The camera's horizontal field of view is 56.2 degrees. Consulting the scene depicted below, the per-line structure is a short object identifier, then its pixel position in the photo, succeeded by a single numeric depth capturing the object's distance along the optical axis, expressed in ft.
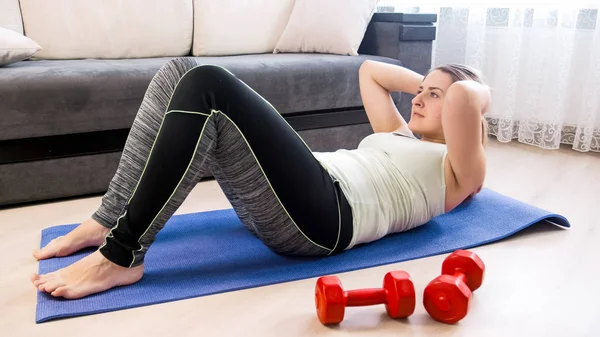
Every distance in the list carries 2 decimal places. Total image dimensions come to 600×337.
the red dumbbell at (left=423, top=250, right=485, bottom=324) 4.16
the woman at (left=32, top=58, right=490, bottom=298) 4.25
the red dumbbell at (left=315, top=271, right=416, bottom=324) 4.09
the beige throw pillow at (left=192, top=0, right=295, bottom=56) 9.36
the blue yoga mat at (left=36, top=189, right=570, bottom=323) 4.54
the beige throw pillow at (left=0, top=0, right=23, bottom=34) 8.14
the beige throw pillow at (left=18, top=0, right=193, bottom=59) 8.39
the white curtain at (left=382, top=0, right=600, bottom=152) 9.14
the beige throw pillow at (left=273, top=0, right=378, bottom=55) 9.14
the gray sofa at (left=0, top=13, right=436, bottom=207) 6.61
